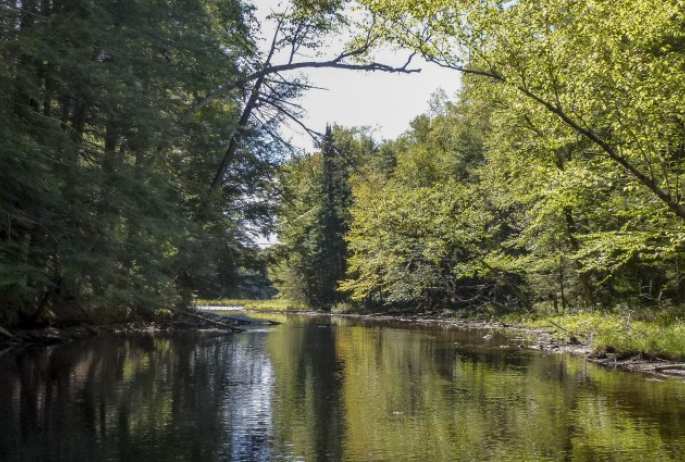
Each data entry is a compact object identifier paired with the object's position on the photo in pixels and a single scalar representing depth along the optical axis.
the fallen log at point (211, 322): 28.26
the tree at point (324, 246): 55.78
